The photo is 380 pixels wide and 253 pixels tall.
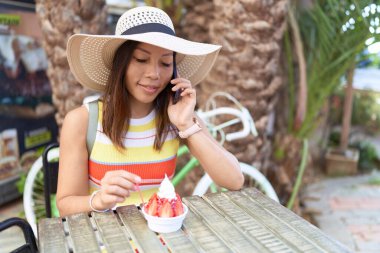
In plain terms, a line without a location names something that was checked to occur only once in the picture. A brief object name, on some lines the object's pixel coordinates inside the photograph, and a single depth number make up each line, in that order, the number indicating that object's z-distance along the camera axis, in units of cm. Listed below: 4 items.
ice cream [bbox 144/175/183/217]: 141
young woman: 166
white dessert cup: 140
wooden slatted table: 135
